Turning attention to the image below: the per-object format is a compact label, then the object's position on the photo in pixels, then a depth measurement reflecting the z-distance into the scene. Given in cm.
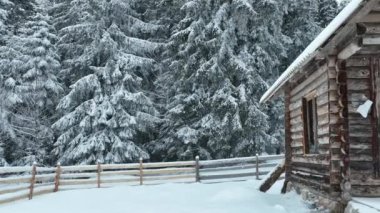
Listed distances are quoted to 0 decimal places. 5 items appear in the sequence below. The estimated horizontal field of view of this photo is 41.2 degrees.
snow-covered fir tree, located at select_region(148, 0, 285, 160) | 2592
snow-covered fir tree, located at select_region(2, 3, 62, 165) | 2694
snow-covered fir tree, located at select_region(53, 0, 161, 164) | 2594
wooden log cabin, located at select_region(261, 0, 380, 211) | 913
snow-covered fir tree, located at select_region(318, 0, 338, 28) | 3628
